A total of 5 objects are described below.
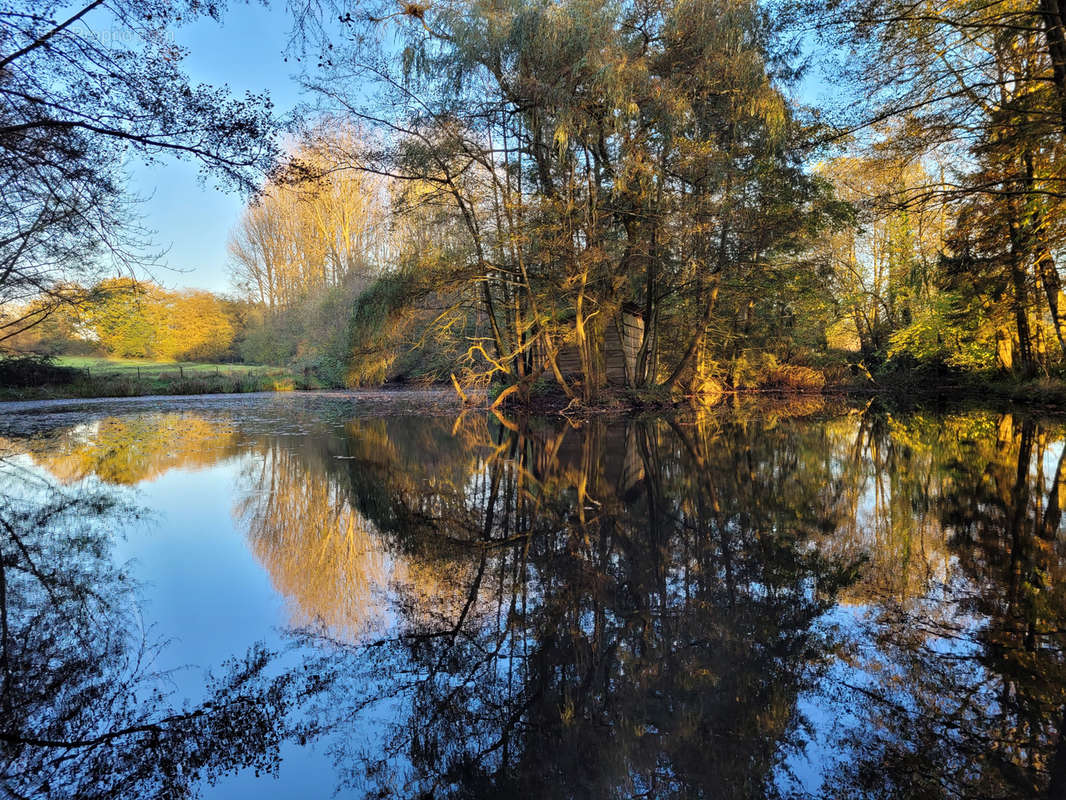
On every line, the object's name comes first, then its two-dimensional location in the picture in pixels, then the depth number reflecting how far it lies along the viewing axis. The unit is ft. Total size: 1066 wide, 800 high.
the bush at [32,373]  76.59
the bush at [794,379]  78.54
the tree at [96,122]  17.17
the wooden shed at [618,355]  58.59
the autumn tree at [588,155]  38.75
